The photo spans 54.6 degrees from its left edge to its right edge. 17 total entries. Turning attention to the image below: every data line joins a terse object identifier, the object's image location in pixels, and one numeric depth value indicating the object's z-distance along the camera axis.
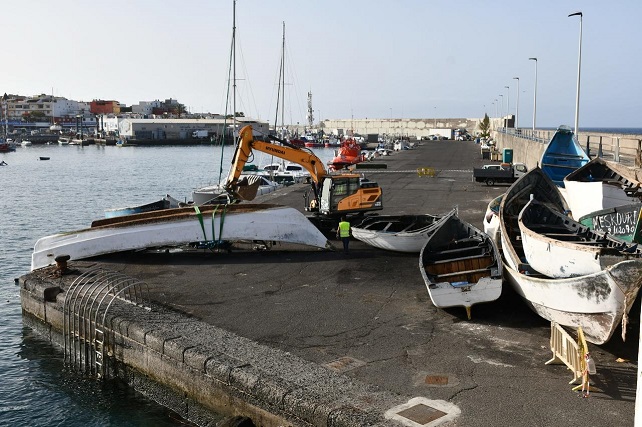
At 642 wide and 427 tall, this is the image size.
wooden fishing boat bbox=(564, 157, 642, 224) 21.84
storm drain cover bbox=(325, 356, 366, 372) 11.02
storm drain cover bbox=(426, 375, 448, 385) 10.32
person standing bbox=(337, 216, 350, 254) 19.80
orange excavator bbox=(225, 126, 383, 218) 23.23
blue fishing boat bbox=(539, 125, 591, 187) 31.14
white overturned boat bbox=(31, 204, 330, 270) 18.95
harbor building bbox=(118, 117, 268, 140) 164.00
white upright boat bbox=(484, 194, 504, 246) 18.69
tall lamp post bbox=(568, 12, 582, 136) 34.34
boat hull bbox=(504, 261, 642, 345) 10.55
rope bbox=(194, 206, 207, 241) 19.78
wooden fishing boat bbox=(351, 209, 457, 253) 19.52
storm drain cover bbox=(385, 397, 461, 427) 8.98
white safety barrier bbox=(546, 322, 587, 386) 10.05
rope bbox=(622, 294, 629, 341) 10.80
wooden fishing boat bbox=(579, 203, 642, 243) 16.28
